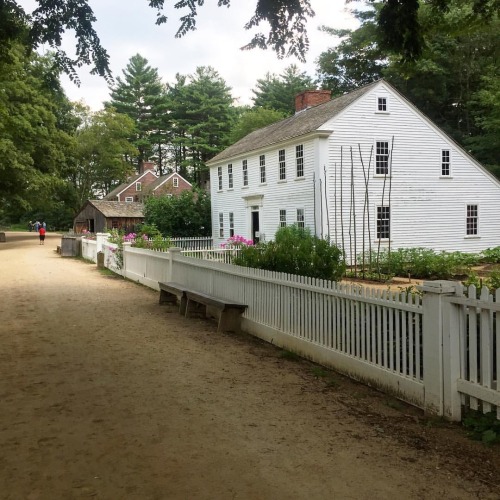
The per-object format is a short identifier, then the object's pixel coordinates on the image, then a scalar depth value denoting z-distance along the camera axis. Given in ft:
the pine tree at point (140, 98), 240.32
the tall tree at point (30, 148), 110.93
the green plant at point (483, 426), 13.07
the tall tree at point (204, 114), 206.39
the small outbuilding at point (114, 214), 151.64
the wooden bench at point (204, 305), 27.61
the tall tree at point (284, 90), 202.49
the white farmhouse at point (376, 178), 72.28
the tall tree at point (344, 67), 143.13
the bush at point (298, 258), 29.45
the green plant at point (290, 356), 22.43
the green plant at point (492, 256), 71.05
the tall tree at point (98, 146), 215.10
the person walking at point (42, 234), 128.49
